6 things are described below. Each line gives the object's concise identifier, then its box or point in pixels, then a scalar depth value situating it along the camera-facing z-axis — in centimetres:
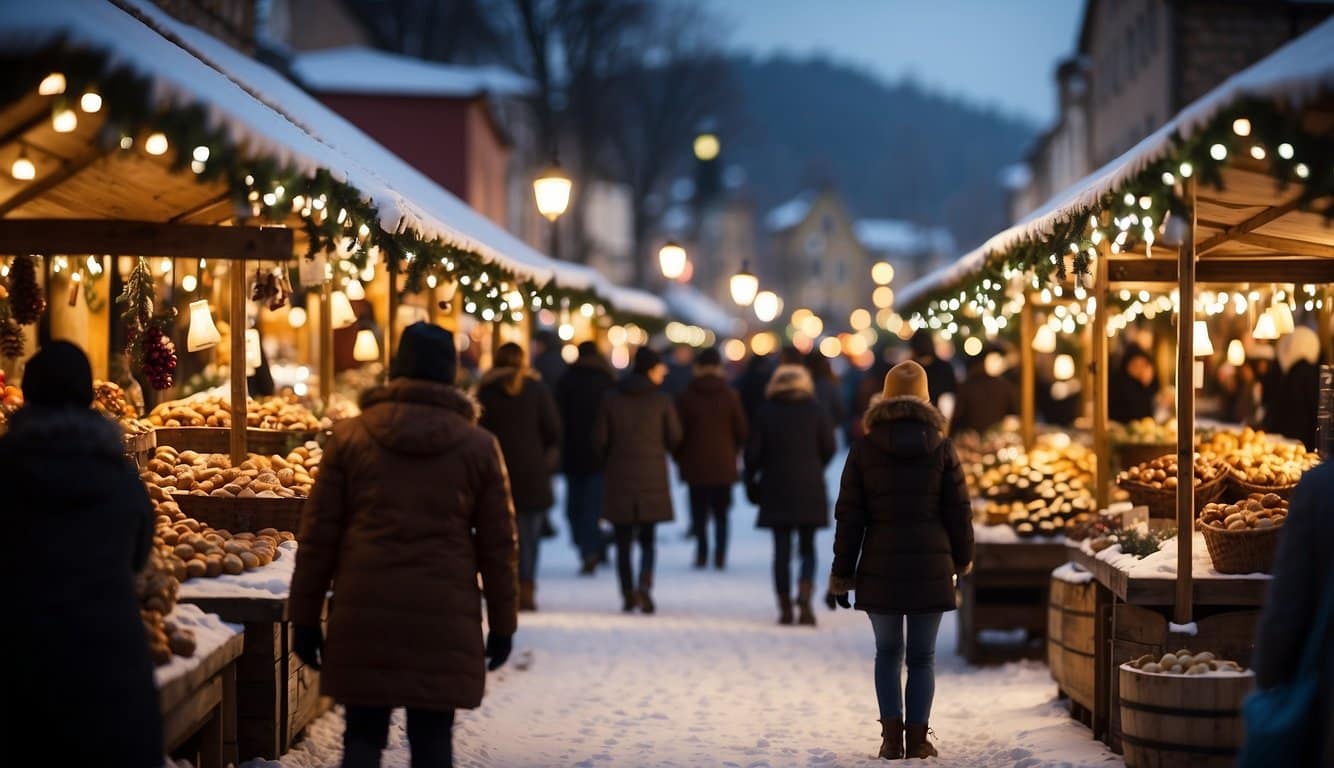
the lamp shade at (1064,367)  2139
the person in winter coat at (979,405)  1831
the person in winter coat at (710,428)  1593
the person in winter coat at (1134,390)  1644
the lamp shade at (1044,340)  1786
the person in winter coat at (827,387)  1781
